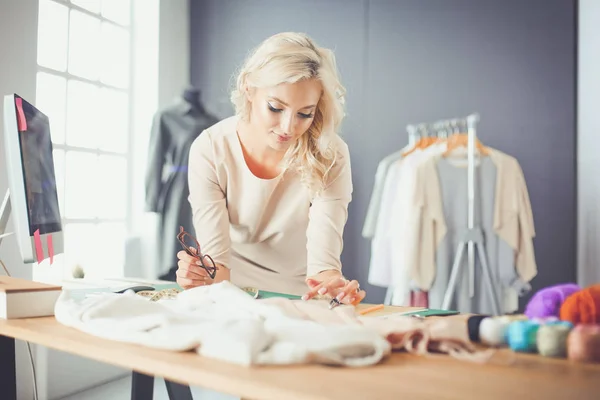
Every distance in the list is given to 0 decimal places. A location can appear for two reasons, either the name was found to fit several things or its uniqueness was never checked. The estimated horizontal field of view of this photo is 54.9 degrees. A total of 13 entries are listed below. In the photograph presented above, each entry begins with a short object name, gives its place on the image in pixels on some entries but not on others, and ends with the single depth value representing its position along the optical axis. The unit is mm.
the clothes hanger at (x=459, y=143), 2381
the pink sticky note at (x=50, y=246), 1221
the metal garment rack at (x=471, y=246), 2279
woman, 1428
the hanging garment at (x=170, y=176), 2670
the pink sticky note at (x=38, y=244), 1116
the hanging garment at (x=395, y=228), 2381
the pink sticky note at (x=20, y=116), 1100
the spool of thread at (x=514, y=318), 753
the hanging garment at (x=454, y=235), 2301
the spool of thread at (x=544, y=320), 704
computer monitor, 1077
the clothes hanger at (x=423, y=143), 2489
